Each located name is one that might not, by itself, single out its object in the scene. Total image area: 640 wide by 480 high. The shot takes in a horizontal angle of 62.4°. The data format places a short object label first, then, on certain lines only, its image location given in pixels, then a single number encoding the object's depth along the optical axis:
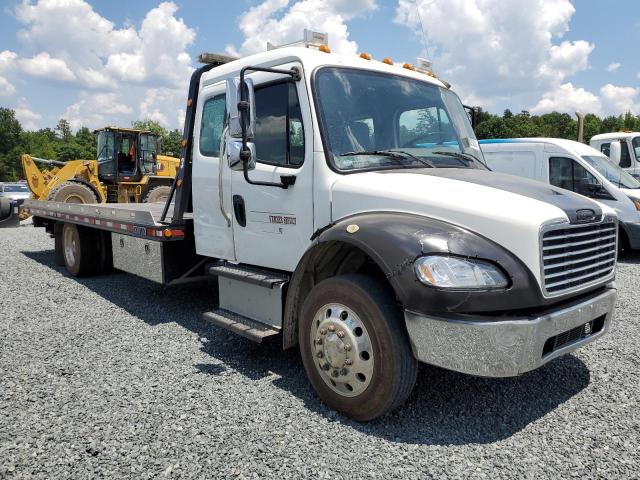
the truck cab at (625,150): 12.43
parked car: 23.70
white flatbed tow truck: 2.91
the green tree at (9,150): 75.44
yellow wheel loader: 16.22
